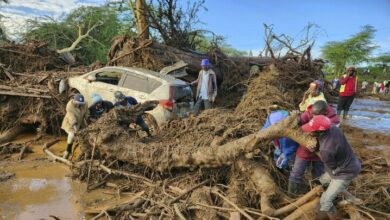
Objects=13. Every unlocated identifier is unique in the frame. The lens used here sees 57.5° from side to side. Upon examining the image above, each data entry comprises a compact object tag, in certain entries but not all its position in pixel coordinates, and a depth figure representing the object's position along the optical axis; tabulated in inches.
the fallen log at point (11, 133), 373.1
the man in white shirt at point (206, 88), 384.8
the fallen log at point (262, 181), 179.7
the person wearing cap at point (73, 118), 299.1
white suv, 336.2
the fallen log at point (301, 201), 178.4
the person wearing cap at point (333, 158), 166.4
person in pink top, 190.1
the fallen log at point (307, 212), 174.0
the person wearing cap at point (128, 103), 293.2
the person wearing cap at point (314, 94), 283.4
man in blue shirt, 200.4
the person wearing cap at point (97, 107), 311.5
